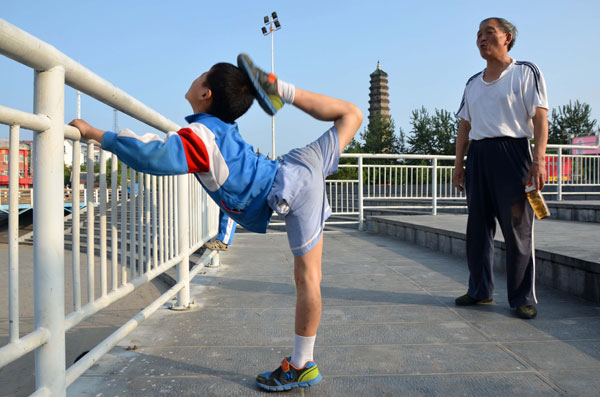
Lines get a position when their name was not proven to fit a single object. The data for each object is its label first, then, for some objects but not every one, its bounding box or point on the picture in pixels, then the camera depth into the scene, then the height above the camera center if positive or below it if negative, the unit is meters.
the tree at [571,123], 30.17 +4.35
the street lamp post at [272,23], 30.53 +10.99
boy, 1.54 +0.09
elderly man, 2.69 +0.23
